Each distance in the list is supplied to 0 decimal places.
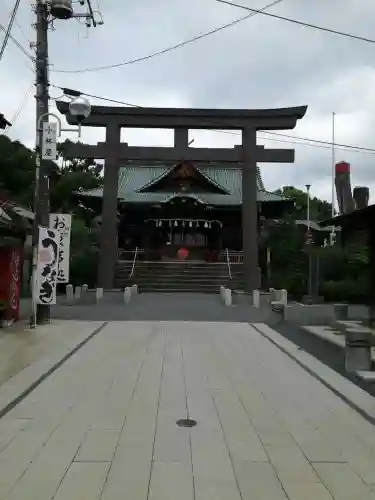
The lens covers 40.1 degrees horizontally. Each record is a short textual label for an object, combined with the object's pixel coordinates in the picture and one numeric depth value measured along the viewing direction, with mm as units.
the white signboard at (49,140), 12781
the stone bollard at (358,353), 7770
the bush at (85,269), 29172
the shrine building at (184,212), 32344
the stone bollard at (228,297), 20872
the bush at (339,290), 22422
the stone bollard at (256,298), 20344
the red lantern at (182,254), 32166
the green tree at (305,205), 52162
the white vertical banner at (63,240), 13930
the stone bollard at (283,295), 20295
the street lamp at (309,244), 20312
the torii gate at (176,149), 27125
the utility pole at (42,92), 12828
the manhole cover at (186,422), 5367
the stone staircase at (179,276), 27328
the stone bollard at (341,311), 12686
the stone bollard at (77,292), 23517
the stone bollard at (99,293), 22281
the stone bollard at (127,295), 21142
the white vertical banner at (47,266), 12906
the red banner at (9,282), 12875
